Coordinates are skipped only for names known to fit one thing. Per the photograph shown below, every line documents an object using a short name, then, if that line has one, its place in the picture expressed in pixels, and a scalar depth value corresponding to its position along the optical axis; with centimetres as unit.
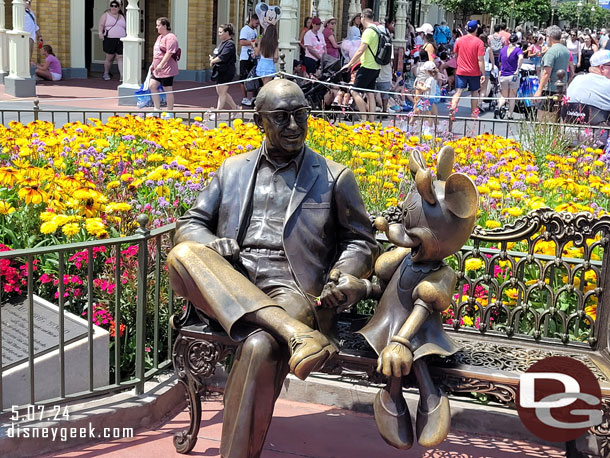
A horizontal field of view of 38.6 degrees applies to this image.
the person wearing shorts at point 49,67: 2092
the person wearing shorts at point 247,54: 1593
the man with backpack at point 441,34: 2717
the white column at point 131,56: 1703
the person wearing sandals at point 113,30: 2111
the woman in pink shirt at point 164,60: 1399
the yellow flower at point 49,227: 482
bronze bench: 383
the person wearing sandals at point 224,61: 1443
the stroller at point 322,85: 1548
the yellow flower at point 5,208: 515
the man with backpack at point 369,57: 1402
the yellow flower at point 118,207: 510
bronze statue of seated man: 350
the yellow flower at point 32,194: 513
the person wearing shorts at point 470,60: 1560
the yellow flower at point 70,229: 484
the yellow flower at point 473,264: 458
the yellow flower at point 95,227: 479
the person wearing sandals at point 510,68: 1719
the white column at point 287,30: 1577
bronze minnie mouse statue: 352
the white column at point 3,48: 1897
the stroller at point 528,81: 1823
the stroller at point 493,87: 2027
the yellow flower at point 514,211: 532
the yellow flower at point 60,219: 488
